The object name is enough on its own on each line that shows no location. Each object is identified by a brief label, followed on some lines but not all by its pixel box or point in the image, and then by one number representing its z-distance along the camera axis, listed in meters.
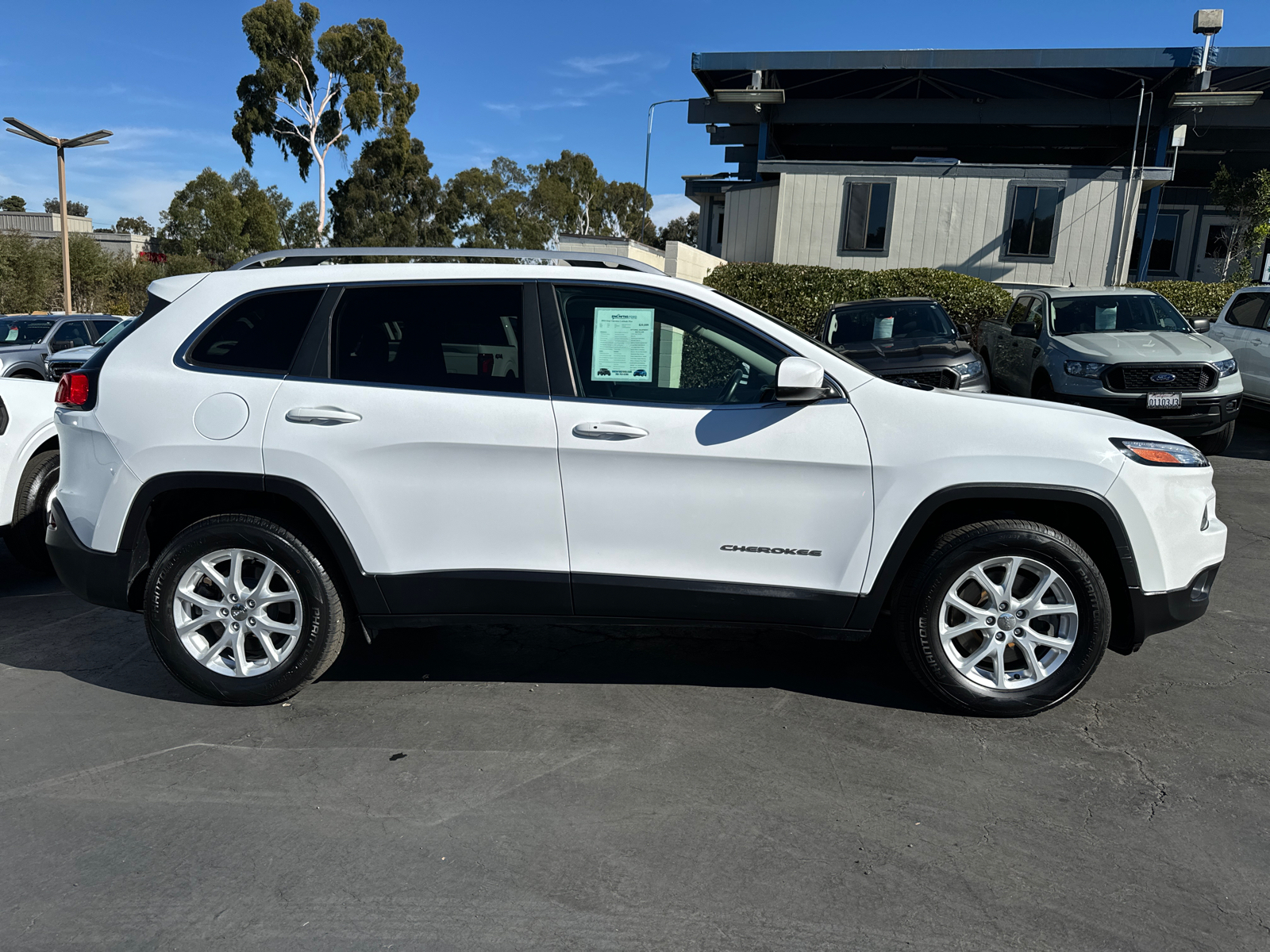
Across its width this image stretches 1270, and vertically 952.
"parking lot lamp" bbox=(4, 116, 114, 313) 23.45
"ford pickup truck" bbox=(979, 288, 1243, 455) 9.13
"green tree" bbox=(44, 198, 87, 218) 100.38
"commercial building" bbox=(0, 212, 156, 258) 62.98
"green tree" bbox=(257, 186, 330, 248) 83.44
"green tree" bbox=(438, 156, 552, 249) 54.34
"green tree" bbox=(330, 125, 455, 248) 45.78
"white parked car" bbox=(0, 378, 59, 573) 5.55
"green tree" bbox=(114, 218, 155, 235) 106.19
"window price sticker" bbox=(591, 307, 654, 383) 3.76
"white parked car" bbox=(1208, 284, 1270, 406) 11.04
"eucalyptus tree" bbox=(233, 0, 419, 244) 39.75
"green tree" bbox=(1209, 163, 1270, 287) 22.53
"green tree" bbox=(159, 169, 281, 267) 62.50
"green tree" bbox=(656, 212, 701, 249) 77.50
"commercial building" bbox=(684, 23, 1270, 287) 19.77
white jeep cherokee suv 3.62
